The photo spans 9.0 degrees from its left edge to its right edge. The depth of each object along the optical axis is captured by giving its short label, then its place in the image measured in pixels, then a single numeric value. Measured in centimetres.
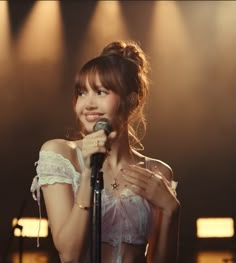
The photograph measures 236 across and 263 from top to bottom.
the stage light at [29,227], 880
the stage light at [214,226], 899
